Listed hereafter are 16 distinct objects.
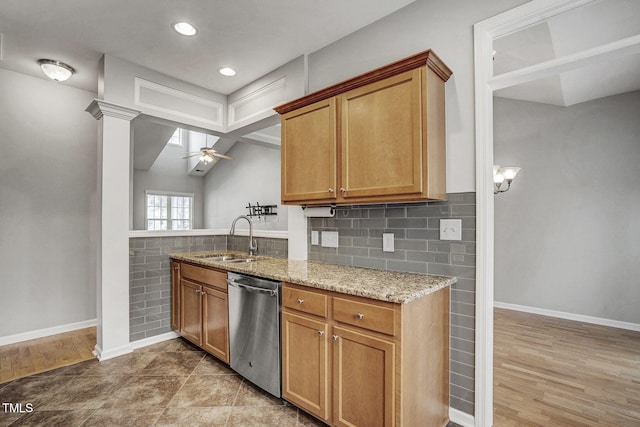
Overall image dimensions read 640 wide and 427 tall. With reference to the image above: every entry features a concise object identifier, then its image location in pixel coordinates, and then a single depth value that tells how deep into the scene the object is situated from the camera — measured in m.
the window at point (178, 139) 7.85
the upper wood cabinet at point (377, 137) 1.81
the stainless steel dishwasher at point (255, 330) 2.12
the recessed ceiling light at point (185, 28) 2.49
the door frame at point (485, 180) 1.83
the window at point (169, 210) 7.93
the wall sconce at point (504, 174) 4.11
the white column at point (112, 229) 2.89
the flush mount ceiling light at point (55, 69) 3.04
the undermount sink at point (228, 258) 3.22
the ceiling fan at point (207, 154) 5.56
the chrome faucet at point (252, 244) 3.36
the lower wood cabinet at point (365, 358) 1.52
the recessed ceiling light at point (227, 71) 3.20
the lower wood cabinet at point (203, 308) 2.62
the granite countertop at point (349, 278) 1.59
